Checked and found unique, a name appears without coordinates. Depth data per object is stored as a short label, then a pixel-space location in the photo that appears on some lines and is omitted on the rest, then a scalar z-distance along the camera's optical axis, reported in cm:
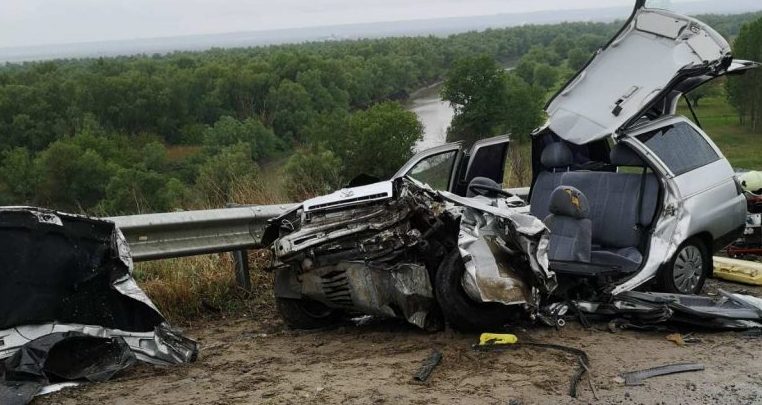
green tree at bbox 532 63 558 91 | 7728
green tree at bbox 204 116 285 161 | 5612
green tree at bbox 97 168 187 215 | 4184
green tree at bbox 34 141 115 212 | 5116
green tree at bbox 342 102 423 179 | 3075
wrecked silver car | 520
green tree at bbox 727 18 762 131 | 4897
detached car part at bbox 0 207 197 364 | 441
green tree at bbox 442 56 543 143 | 3917
